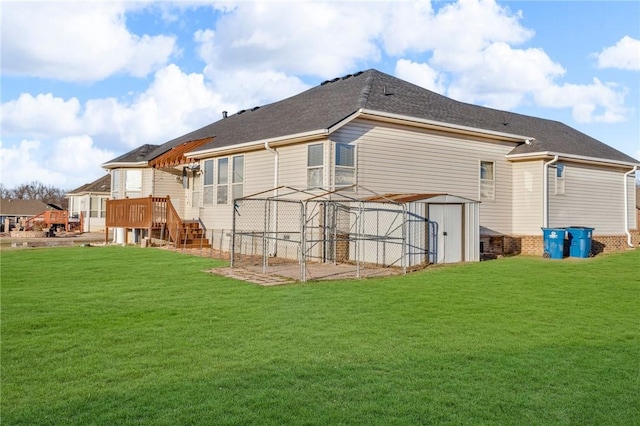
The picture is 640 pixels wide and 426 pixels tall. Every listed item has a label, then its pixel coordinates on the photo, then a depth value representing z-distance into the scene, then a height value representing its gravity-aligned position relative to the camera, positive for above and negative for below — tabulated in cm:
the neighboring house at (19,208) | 6259 +259
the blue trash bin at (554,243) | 1620 -17
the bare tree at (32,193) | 9644 +700
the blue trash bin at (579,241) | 1646 -10
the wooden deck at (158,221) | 1914 +41
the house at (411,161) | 1528 +260
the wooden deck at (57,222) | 4056 +61
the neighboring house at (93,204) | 3991 +204
